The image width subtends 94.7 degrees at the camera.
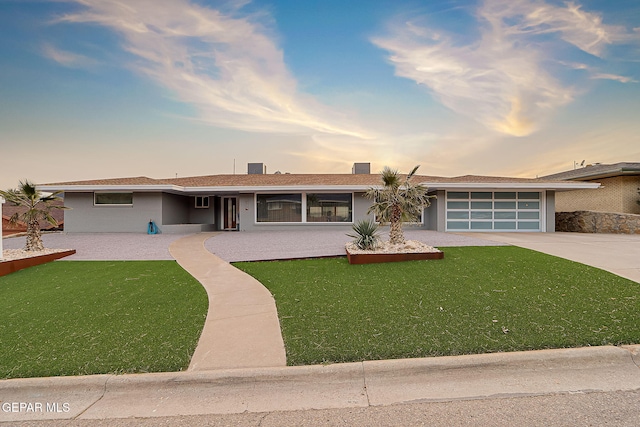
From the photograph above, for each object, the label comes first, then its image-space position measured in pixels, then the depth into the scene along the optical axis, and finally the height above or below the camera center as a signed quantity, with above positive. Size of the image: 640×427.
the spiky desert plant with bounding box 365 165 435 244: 8.86 +0.22
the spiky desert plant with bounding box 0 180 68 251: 9.59 +0.07
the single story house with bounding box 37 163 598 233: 16.31 +0.38
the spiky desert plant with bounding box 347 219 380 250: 8.61 -0.79
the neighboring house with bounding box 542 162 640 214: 18.09 +1.23
